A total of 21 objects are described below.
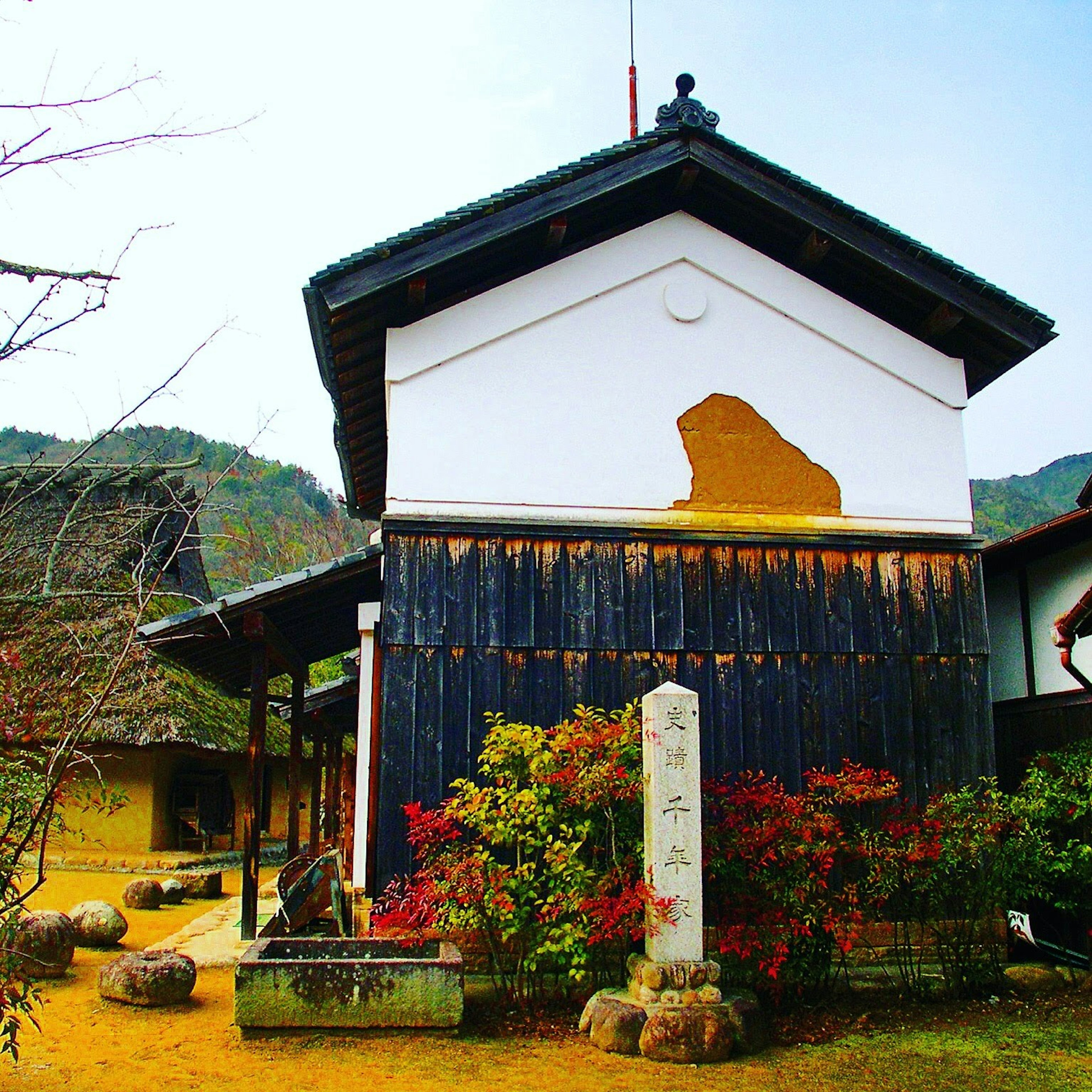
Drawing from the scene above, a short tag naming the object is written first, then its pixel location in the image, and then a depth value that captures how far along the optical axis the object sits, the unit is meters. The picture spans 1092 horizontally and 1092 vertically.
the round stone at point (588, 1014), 7.04
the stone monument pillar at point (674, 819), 7.07
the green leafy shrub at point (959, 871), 7.98
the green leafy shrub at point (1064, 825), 7.96
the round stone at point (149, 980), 7.92
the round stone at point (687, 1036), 6.61
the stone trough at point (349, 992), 6.98
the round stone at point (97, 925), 10.25
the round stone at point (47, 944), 8.83
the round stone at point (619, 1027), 6.75
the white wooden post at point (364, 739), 10.57
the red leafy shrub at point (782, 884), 7.50
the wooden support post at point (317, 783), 18.62
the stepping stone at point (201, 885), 14.89
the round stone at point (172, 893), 14.12
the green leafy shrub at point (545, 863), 7.32
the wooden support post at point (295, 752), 13.40
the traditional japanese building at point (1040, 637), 9.10
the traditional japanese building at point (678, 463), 8.84
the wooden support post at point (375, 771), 8.44
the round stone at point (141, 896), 13.53
